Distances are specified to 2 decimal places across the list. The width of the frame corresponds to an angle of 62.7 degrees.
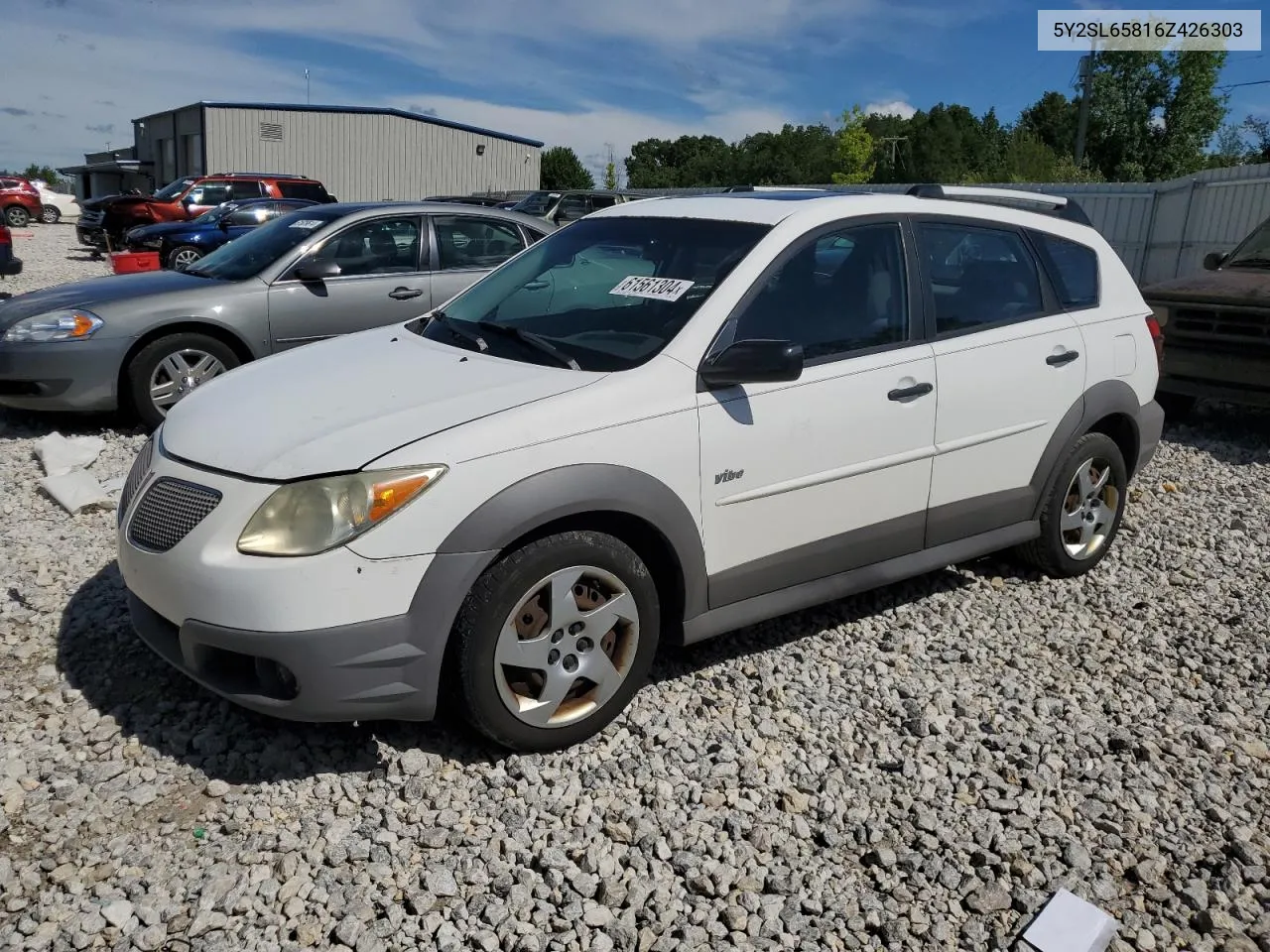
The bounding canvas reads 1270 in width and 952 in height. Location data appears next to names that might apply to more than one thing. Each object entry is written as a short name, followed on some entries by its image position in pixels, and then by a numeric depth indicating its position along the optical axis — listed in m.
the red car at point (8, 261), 13.05
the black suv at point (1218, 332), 7.71
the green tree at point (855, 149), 59.38
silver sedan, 6.74
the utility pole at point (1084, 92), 38.28
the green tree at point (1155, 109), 48.84
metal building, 43.25
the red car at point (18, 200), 36.19
